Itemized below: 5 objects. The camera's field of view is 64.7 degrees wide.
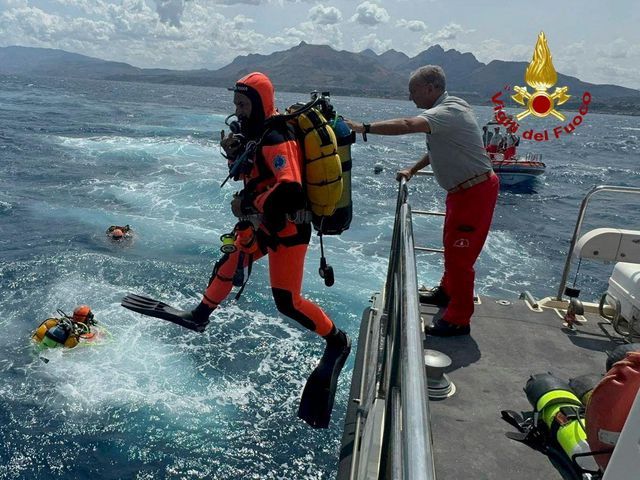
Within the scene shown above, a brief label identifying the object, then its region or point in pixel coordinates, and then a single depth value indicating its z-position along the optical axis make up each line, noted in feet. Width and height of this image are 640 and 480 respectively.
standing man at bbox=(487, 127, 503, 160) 113.60
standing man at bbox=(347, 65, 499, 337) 13.43
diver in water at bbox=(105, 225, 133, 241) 57.82
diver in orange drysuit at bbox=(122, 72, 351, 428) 11.83
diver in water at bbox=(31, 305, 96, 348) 35.91
